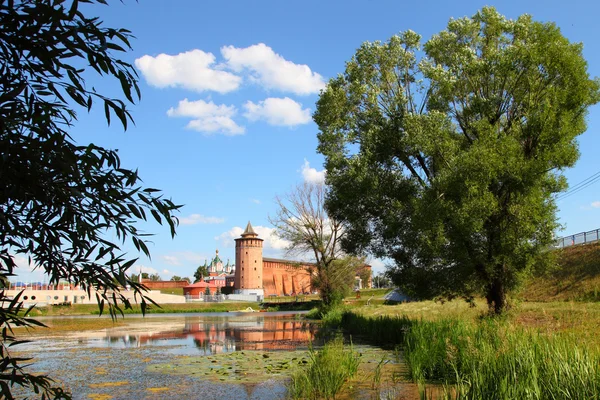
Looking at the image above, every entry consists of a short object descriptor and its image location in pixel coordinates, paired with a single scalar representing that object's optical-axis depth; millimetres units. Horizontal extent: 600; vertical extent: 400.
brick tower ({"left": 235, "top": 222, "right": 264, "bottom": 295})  90812
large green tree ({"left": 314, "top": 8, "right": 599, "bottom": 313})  14812
